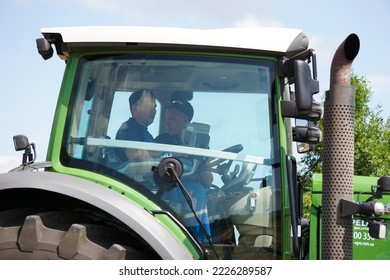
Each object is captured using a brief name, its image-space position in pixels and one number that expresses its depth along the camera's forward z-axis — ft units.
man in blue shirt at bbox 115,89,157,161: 25.77
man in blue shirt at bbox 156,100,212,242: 25.27
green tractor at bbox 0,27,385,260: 25.18
